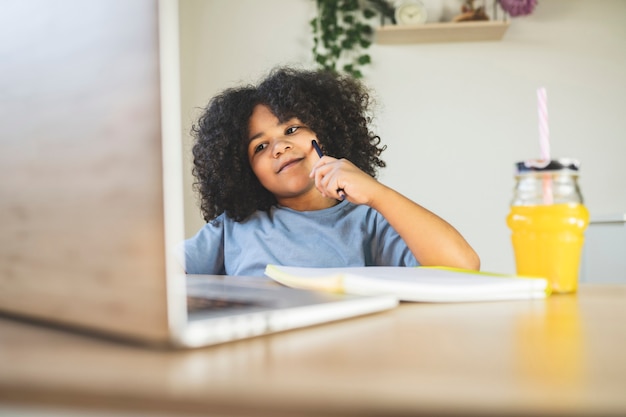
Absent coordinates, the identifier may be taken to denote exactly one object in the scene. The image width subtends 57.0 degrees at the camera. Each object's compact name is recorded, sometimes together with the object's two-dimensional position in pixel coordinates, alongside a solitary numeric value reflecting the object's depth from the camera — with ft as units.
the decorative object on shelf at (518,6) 8.46
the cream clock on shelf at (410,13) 8.50
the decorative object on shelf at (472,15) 8.34
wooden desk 0.61
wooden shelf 8.30
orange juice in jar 2.00
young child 3.58
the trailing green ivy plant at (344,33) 8.84
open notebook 1.66
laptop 0.84
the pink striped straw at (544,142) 2.01
